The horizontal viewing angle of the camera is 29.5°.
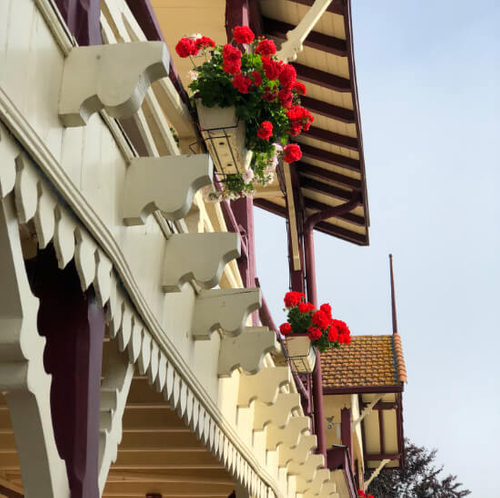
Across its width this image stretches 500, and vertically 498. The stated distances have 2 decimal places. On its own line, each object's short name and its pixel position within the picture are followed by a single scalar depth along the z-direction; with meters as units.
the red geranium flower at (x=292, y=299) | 9.90
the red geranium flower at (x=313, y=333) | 9.53
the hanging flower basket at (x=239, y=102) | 4.82
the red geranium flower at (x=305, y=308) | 9.73
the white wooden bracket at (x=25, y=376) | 2.52
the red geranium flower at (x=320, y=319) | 9.63
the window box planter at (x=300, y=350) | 9.46
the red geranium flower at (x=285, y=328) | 9.54
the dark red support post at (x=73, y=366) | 3.01
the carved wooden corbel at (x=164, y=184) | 3.23
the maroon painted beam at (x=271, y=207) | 14.63
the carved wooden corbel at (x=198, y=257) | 3.76
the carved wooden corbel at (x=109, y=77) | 2.69
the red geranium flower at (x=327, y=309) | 9.93
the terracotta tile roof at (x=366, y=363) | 16.22
